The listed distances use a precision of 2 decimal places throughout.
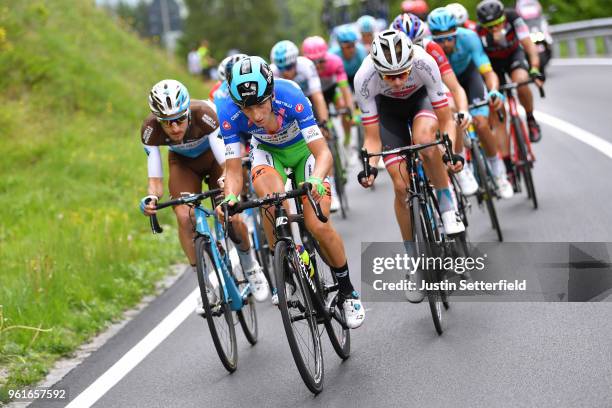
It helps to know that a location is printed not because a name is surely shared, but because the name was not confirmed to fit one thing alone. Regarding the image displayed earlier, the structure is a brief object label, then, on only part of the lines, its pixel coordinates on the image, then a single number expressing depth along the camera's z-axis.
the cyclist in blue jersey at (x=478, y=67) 21.89
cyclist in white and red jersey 16.06
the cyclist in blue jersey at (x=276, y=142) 13.97
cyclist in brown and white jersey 16.14
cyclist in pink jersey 29.02
